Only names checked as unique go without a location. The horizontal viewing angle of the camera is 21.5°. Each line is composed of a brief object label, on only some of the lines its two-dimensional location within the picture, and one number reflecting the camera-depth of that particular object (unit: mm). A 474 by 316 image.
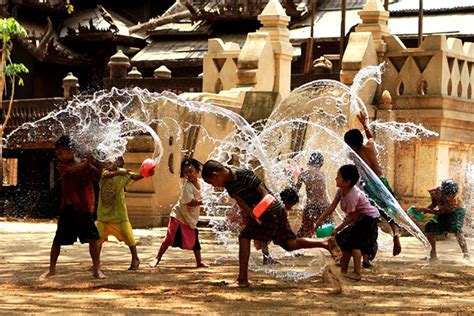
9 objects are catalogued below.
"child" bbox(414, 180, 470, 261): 14586
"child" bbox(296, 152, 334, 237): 14461
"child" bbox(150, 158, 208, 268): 13570
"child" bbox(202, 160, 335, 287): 11117
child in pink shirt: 12117
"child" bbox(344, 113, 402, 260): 13344
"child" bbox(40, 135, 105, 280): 11852
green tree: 24656
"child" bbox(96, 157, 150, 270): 13148
